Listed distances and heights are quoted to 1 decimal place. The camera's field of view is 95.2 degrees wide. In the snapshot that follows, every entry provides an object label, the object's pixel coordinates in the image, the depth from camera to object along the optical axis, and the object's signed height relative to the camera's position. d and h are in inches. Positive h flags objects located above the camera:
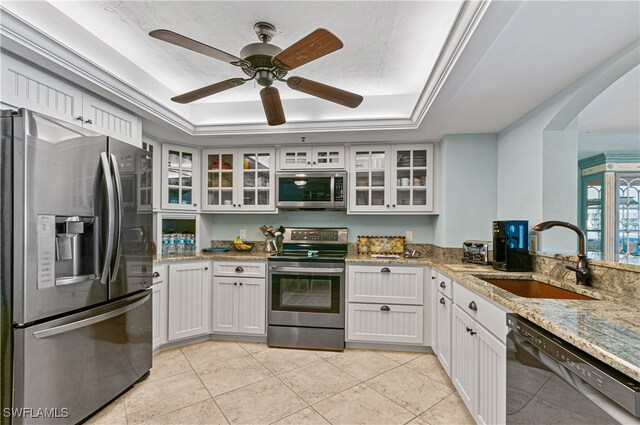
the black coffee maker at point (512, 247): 84.4 -9.6
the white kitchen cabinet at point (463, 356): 70.3 -37.0
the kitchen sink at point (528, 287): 71.6 -19.0
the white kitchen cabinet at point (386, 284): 109.0 -26.9
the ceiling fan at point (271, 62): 51.3 +29.8
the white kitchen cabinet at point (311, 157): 127.5 +24.4
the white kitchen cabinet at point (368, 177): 126.6 +15.8
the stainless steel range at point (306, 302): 111.7 -34.8
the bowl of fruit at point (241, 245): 136.9 -15.8
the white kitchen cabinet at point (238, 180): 132.0 +14.6
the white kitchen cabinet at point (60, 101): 60.6 +26.9
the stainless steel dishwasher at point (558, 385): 31.0 -21.7
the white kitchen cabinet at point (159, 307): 102.0 -34.2
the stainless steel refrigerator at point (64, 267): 55.1 -12.3
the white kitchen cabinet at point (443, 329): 87.9 -36.9
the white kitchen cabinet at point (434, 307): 103.3 -33.6
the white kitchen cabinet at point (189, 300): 109.8 -34.3
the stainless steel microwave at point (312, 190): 124.4 +9.7
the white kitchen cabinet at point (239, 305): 116.3 -37.5
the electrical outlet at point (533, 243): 85.5 -8.6
